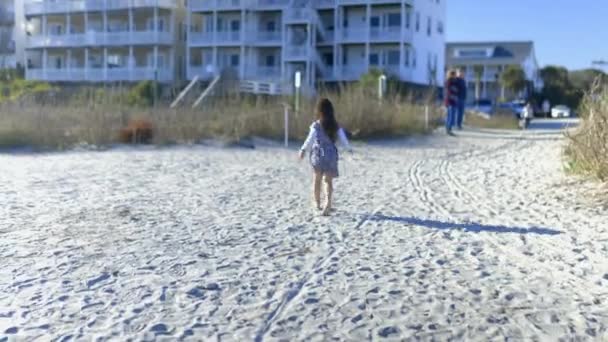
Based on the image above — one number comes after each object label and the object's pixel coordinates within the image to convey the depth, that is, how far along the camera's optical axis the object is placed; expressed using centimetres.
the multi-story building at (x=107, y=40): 4981
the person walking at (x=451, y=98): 1991
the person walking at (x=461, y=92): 2008
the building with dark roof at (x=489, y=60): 7262
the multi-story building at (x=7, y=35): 5981
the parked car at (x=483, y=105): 3932
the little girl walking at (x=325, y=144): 814
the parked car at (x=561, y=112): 4646
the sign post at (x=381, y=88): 2105
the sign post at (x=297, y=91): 1867
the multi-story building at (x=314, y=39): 4491
